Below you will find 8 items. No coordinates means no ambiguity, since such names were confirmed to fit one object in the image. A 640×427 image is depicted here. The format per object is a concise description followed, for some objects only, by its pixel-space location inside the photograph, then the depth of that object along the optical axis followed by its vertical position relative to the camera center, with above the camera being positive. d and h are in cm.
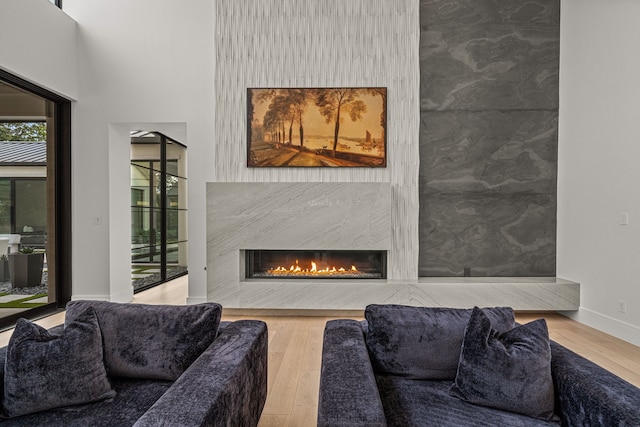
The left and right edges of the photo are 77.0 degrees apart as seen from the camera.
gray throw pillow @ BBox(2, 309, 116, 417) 149 -64
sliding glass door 403 +4
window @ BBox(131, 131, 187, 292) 618 -5
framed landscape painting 461 +90
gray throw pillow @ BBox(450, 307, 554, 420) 154 -65
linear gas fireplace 462 -68
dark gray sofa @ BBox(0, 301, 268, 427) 127 -63
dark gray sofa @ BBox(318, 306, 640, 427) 125 -66
